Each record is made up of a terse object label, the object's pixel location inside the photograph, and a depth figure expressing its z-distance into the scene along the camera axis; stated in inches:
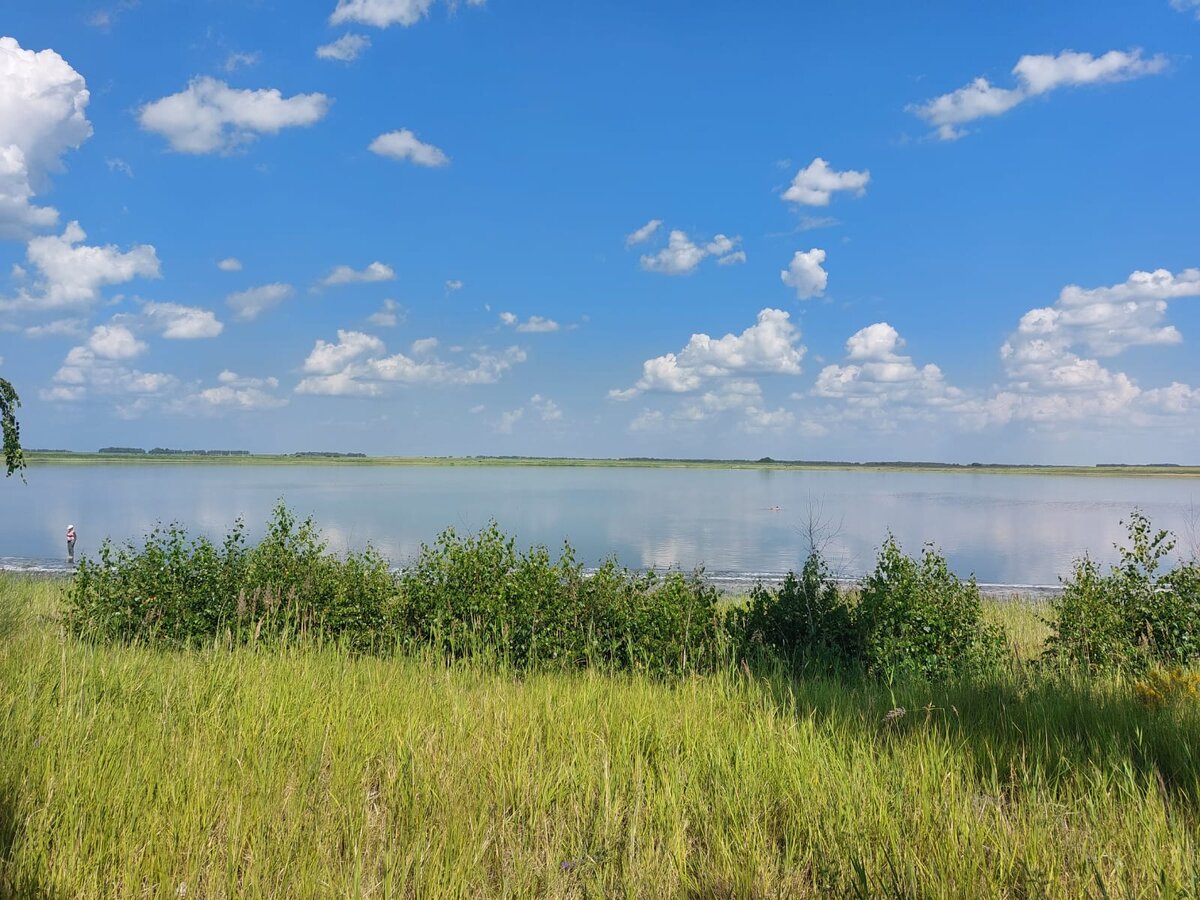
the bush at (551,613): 324.8
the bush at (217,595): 349.7
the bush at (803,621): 354.0
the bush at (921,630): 335.3
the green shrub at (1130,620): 354.0
